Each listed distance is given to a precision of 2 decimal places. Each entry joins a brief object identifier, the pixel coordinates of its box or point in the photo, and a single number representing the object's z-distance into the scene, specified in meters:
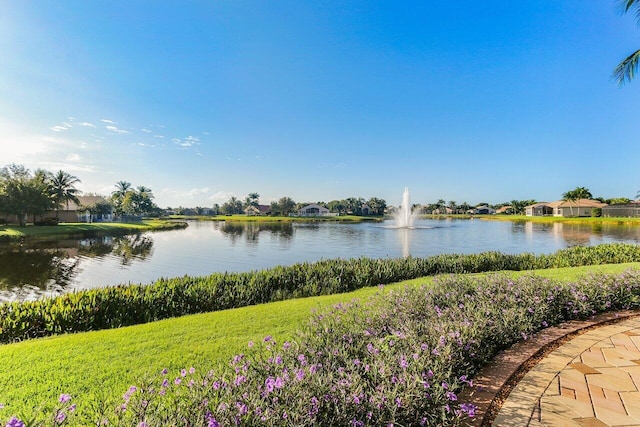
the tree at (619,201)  71.48
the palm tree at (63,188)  45.66
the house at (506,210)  109.56
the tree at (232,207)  110.19
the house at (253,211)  110.79
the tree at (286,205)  97.50
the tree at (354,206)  109.31
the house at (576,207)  71.19
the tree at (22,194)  33.48
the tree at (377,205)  106.38
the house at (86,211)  50.97
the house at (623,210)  58.41
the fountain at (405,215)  45.93
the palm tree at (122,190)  81.33
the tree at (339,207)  110.62
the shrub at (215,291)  5.86
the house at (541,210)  83.96
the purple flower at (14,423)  1.36
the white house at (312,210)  103.59
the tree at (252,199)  120.19
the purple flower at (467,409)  2.12
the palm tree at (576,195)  74.75
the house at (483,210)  126.62
